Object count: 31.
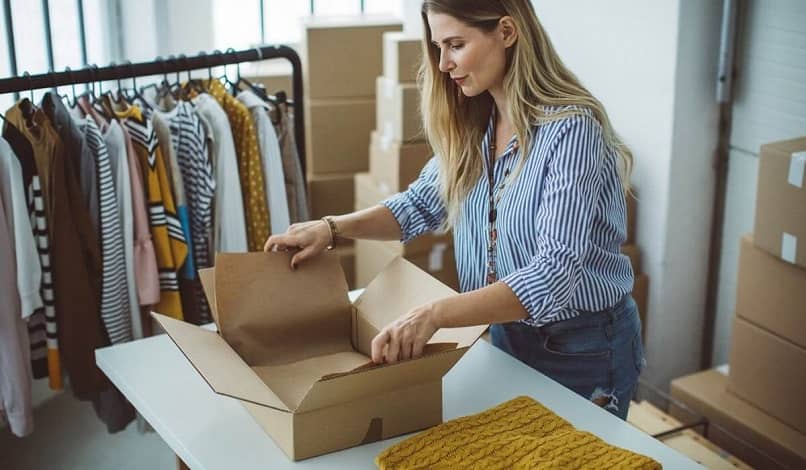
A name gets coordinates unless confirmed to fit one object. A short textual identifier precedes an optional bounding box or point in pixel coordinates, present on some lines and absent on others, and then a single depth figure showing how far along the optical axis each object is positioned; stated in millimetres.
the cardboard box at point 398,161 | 3166
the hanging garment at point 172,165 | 2344
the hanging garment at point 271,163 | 2471
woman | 1575
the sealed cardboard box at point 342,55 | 3414
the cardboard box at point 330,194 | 3547
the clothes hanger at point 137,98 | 2426
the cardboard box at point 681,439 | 2512
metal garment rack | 2080
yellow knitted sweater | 1375
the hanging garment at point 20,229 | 2084
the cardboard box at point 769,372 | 2534
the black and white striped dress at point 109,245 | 2223
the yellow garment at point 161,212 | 2297
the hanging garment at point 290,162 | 2557
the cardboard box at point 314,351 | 1461
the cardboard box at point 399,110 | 3127
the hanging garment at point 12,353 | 2104
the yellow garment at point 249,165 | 2449
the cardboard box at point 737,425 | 2550
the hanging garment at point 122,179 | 2252
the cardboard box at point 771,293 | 2482
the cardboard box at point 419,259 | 3229
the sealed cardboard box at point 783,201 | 2393
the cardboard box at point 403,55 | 3137
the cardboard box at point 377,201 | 3191
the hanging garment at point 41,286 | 2123
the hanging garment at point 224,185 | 2393
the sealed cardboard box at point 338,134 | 3469
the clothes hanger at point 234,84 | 2537
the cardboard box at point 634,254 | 3146
